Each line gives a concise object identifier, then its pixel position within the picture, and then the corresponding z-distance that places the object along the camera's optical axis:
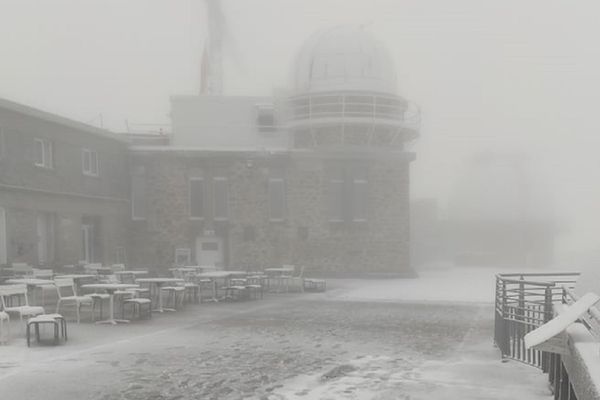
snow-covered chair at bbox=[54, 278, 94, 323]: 12.51
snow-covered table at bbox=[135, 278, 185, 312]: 15.21
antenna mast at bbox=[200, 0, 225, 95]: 36.34
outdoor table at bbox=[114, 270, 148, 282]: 18.61
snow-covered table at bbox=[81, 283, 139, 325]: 13.01
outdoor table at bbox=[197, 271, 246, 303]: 17.88
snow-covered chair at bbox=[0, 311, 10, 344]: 10.31
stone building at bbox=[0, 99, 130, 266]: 20.16
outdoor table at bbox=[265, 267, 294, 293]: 21.56
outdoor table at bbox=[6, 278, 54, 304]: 14.14
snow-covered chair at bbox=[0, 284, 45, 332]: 11.05
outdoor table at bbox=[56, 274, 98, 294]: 15.90
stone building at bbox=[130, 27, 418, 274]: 27.67
